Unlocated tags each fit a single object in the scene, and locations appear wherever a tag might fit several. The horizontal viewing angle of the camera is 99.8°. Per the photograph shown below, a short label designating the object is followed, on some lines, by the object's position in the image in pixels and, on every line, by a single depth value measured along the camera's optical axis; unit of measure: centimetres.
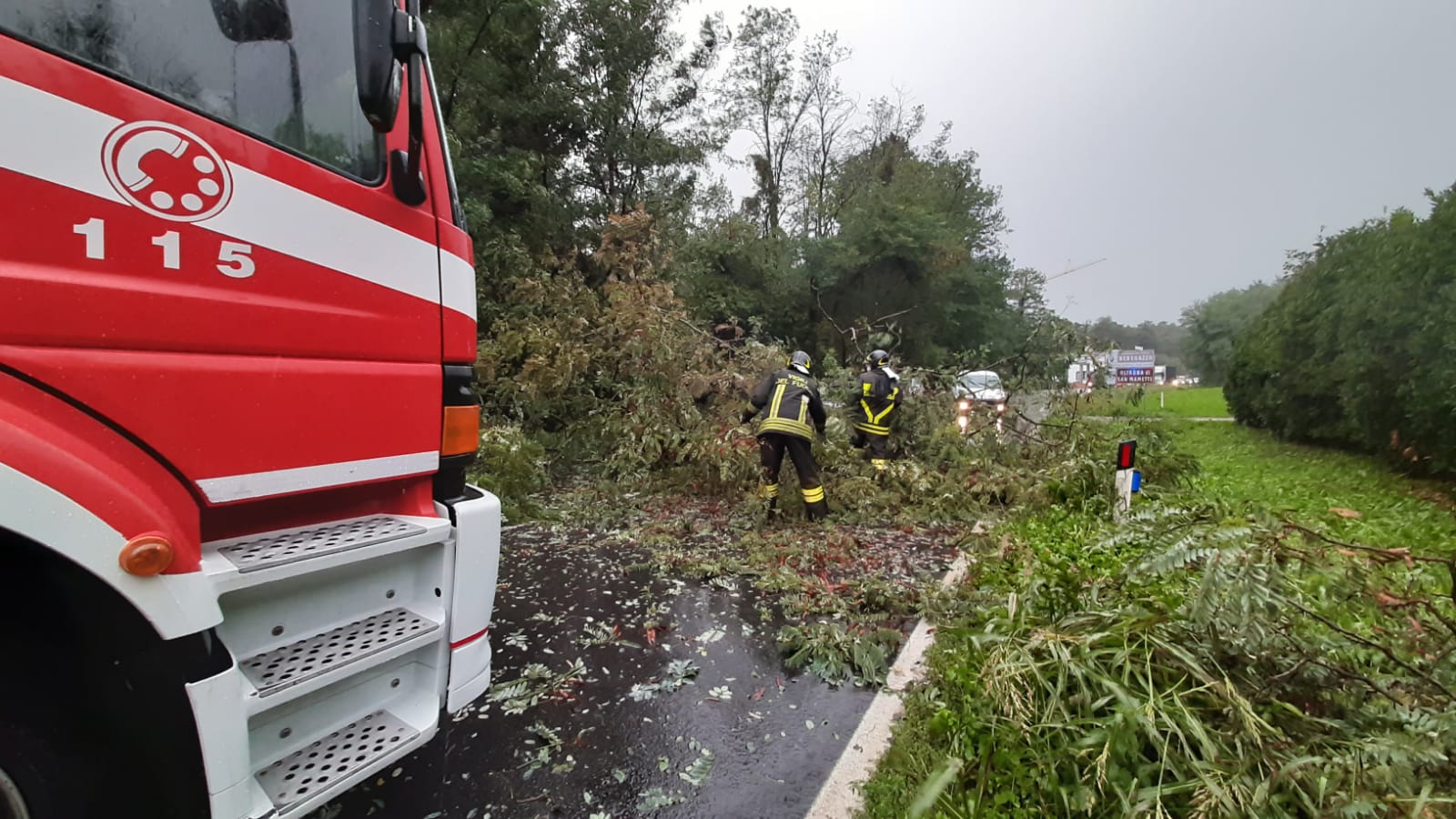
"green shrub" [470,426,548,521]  579
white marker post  428
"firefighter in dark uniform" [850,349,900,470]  673
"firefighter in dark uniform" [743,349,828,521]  535
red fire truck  129
